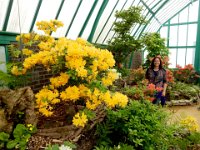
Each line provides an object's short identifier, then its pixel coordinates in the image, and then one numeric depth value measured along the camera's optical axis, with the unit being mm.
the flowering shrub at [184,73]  8232
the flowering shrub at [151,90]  3265
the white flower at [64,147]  1432
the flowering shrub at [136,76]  6178
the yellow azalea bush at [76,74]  1579
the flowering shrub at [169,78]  6130
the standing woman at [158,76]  3558
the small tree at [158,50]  7168
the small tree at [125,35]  5310
